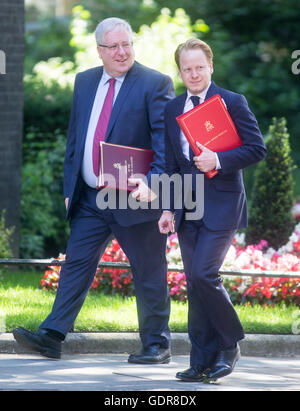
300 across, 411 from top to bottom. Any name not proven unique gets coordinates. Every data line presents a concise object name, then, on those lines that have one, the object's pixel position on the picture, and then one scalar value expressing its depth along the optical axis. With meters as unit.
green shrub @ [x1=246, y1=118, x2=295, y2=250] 21.00
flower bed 17.09
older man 12.84
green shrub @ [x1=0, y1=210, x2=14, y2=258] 19.05
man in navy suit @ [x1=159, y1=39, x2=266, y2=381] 11.58
